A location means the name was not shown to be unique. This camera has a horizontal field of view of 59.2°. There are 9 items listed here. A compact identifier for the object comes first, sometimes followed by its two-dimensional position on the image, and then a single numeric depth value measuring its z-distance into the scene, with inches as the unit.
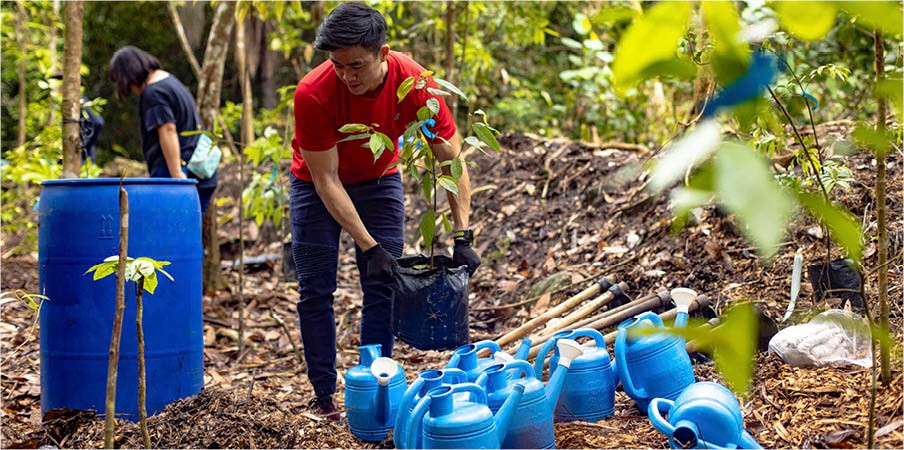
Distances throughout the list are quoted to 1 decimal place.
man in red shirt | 103.2
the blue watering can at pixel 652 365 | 91.6
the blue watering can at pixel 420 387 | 82.5
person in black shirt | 170.4
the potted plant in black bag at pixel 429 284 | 101.3
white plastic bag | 95.0
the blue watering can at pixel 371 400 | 95.8
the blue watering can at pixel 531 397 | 81.6
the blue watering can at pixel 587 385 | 92.9
